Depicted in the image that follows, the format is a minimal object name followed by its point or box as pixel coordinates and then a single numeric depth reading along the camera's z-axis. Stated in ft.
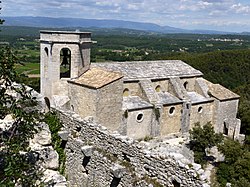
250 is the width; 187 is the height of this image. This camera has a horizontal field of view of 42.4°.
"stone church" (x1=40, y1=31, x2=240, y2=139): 65.26
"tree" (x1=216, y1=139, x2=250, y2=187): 55.88
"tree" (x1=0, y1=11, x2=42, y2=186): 17.53
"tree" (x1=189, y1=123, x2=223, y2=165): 68.49
